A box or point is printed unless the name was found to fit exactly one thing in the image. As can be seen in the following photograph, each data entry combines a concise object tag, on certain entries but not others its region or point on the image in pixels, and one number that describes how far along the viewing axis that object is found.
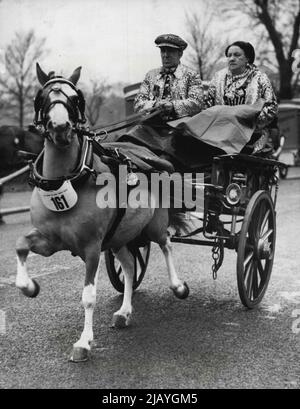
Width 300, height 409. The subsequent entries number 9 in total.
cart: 4.80
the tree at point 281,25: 21.66
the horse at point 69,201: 3.63
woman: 5.24
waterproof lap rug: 4.82
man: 5.17
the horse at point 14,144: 11.46
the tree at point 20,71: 16.64
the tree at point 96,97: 18.59
